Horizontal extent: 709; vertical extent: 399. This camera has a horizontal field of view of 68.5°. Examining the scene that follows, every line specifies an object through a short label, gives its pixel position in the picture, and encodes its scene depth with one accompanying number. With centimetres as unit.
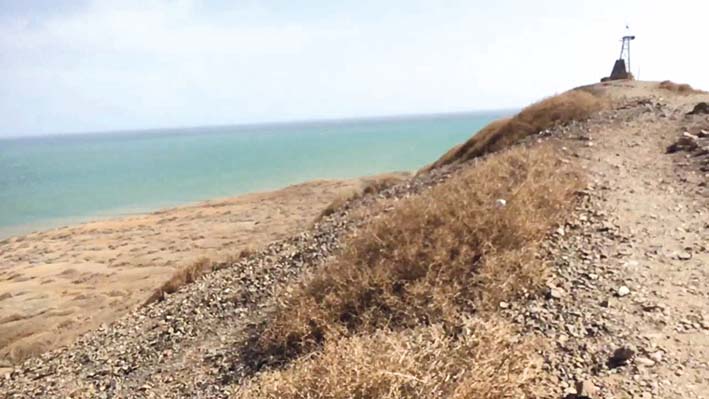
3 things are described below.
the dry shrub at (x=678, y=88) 1750
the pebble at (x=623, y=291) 485
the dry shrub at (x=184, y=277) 1071
